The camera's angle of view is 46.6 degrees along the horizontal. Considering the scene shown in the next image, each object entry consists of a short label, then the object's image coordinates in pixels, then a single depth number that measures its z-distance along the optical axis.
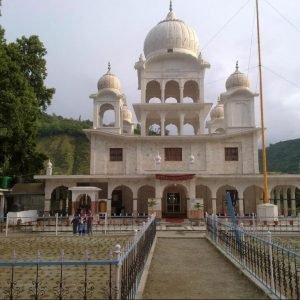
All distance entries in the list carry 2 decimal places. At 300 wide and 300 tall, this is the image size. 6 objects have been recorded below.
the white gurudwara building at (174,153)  29.50
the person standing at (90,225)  20.39
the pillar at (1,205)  29.76
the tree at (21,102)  22.64
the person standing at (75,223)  20.09
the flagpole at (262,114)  24.75
